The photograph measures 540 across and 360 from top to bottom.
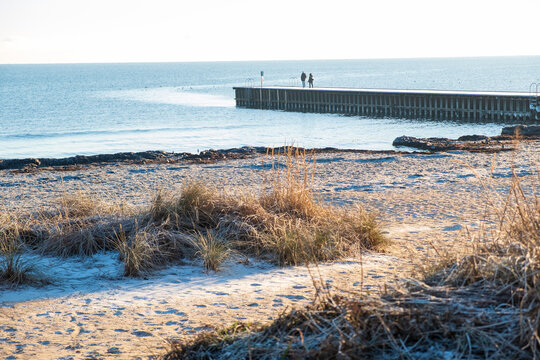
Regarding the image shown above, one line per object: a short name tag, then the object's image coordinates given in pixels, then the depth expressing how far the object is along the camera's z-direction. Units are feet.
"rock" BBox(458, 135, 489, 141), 83.89
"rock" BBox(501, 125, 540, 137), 82.58
